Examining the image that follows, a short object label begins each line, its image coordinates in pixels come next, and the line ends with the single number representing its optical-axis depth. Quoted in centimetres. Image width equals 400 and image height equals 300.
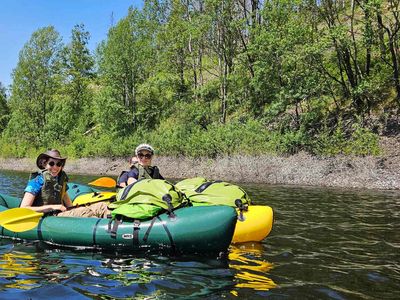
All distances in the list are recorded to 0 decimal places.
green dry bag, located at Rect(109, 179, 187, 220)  558
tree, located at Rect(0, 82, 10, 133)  4397
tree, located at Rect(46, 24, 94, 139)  3494
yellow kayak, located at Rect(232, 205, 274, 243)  611
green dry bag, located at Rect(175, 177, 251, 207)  632
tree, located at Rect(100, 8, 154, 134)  2834
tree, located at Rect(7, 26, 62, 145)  3531
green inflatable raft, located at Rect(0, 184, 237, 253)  527
